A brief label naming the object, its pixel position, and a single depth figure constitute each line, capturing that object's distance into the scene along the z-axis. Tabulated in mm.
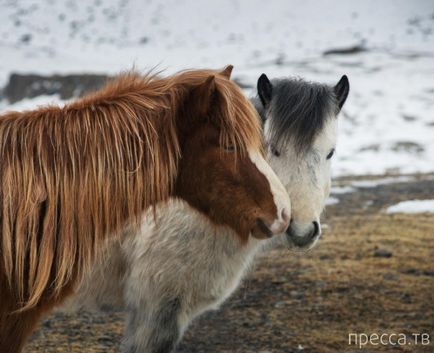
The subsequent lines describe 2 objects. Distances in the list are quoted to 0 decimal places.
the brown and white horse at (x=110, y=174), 5074
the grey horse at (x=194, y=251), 7687
